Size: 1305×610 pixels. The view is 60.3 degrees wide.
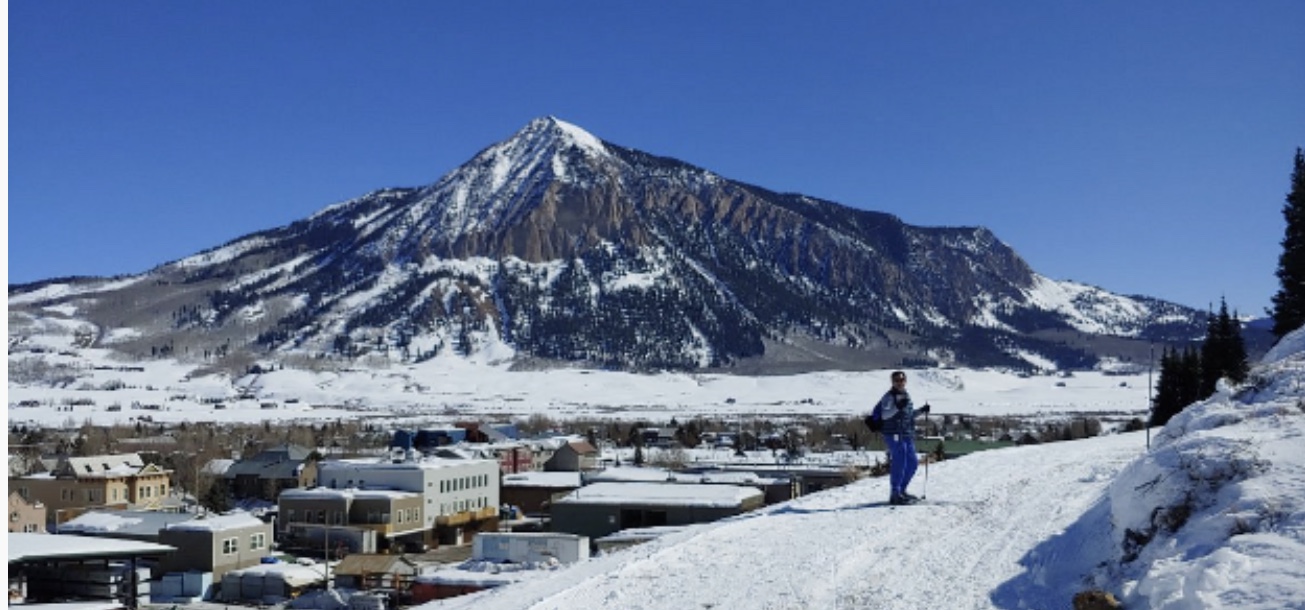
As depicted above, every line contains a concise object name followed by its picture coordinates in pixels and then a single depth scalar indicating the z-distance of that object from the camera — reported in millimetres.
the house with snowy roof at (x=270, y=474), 62688
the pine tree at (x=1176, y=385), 36875
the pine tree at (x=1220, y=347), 34031
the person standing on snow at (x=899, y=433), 11656
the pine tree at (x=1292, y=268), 31156
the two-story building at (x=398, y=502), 46000
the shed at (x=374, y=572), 33469
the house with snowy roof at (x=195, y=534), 38000
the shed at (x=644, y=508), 40906
